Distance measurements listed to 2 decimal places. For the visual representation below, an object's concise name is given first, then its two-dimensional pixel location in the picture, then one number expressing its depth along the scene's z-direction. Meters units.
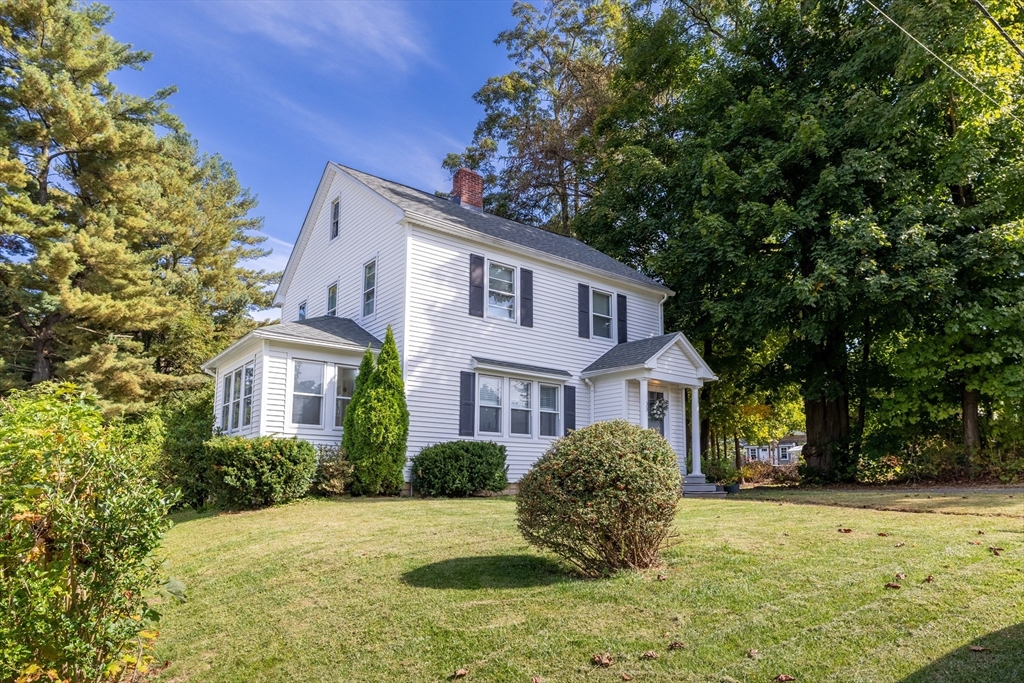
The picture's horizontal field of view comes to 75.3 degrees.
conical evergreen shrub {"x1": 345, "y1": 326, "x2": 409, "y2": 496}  12.95
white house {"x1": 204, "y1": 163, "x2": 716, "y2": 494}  14.14
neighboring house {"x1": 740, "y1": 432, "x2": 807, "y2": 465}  56.65
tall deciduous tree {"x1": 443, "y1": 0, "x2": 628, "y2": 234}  29.91
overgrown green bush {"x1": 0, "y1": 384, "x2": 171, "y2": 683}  3.83
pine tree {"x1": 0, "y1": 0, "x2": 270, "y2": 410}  20.56
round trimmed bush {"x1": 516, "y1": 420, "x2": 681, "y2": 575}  5.65
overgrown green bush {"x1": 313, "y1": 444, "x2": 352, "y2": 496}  12.77
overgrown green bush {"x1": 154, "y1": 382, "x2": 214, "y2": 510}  13.43
